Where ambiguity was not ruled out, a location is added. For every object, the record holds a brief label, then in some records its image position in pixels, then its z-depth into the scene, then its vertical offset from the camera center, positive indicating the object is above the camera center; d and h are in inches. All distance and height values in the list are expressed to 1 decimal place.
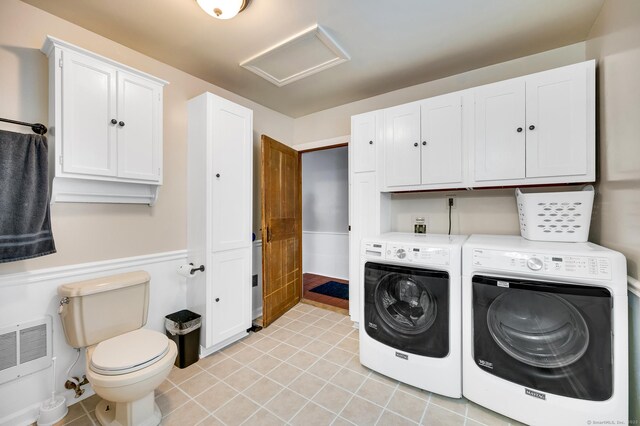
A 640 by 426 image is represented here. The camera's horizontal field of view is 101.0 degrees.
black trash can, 81.9 -38.6
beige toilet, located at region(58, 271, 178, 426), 53.9 -30.9
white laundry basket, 67.2 -0.7
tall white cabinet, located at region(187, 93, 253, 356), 88.1 -0.8
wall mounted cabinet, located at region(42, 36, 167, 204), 61.5 +22.4
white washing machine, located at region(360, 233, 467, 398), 67.4 -27.3
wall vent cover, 58.5 -31.3
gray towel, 56.0 +3.4
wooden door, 110.3 -7.5
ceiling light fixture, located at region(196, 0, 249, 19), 59.3 +47.3
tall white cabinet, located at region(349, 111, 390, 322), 100.3 +8.7
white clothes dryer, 51.5 -26.0
